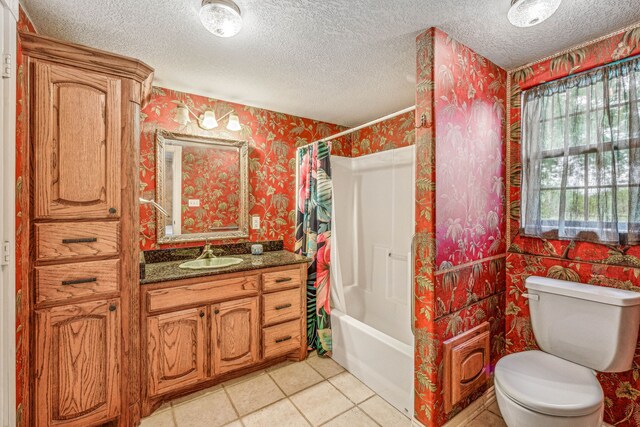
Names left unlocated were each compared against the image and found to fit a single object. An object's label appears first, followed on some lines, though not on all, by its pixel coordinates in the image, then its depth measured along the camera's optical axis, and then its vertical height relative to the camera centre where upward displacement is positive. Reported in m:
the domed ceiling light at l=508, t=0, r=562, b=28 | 1.22 +0.91
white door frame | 1.15 +0.00
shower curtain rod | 1.62 +0.61
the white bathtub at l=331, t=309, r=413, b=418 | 1.75 -1.03
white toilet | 1.22 -0.79
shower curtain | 2.40 -0.26
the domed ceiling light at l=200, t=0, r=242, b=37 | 1.26 +0.93
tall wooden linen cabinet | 1.35 -0.09
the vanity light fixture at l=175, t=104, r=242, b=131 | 2.24 +0.82
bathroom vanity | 1.76 -0.76
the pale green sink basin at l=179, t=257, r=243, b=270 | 2.21 -0.38
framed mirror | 2.30 +0.24
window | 1.49 +0.33
